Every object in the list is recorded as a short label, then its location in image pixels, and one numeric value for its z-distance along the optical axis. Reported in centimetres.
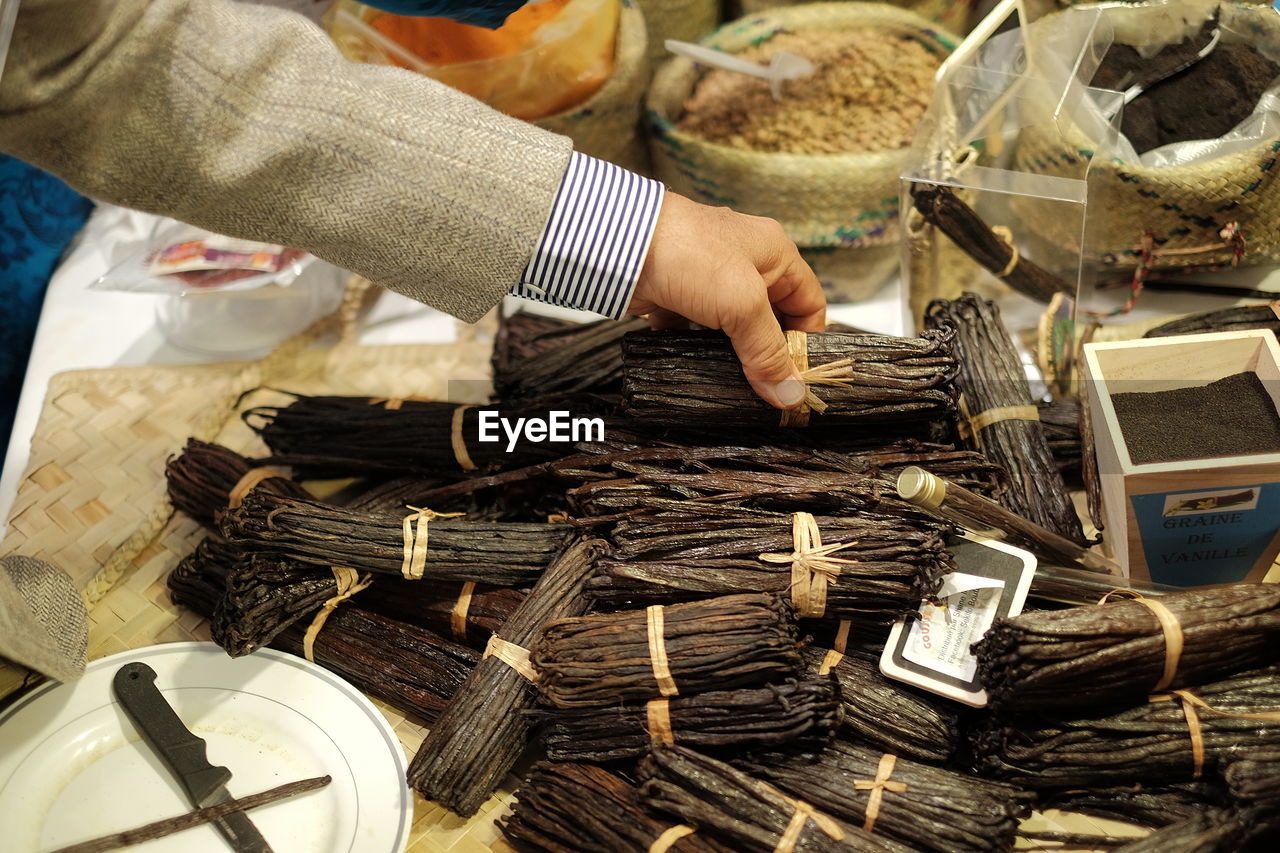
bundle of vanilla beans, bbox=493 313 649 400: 69
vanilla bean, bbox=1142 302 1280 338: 64
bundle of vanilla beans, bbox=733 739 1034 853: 49
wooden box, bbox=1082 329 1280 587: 54
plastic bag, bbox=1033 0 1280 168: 69
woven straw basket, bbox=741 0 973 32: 94
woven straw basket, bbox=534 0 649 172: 81
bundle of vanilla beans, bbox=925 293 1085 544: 61
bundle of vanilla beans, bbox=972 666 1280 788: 51
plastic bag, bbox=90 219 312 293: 79
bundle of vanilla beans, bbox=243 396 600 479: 65
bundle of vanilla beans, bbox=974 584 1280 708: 50
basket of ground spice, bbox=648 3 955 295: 77
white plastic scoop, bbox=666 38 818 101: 84
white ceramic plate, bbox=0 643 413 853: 53
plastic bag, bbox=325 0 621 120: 80
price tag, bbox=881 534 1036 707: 53
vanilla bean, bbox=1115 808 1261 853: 47
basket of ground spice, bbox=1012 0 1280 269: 68
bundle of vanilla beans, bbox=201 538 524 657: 58
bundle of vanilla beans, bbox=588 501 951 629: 53
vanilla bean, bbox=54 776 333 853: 52
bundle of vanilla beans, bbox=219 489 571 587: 60
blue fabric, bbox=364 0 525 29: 74
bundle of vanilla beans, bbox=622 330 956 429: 58
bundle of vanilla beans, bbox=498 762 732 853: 50
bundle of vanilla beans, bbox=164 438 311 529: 66
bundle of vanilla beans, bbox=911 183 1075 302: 70
